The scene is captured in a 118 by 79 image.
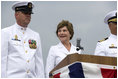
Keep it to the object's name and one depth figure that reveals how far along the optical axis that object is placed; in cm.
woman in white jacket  474
